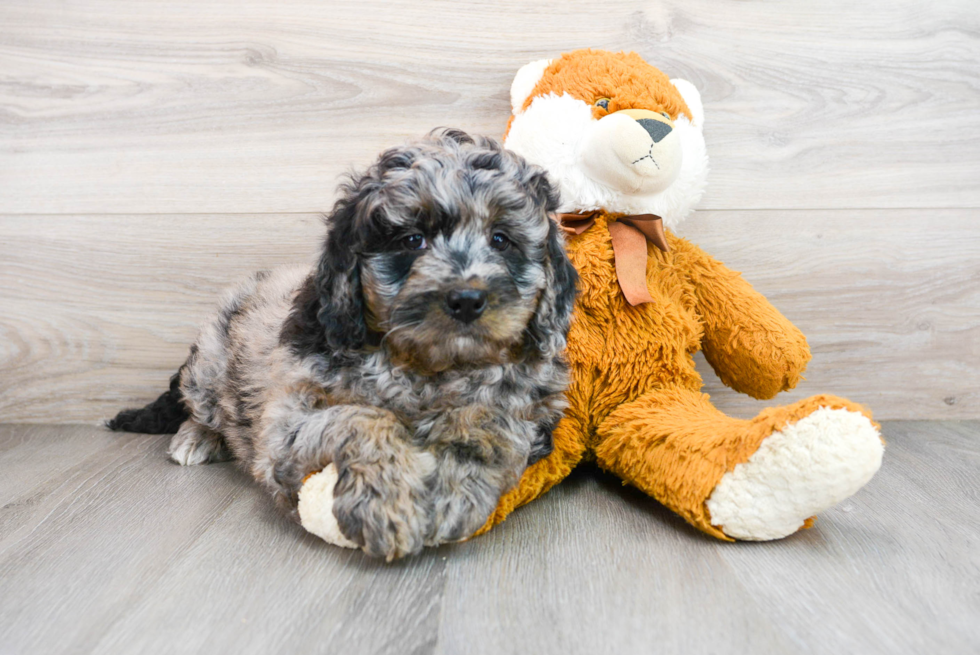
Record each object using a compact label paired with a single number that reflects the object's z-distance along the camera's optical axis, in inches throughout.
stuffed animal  25.9
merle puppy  21.6
